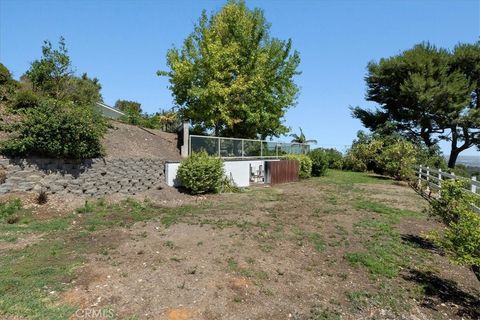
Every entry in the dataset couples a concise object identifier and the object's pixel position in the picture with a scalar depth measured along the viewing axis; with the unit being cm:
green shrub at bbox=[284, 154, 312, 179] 1914
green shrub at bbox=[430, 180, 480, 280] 456
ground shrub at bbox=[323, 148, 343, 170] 2794
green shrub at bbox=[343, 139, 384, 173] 2491
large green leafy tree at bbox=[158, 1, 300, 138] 1725
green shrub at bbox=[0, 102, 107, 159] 879
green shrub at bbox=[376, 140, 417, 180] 1936
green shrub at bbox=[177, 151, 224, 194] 1140
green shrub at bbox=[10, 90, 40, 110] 1073
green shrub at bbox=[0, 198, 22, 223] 743
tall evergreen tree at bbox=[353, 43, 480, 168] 2731
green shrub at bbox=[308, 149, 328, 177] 2081
